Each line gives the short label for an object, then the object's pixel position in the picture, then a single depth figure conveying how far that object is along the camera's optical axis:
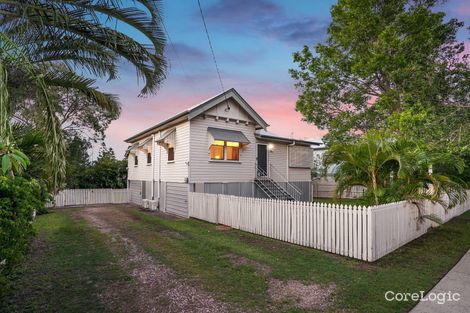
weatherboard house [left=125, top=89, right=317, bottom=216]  14.42
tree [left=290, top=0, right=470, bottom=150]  13.27
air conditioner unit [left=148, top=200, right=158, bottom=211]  16.88
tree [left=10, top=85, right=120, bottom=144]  22.94
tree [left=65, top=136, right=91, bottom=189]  20.84
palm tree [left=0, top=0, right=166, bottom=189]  4.95
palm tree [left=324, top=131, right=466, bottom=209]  8.45
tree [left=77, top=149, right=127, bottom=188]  21.36
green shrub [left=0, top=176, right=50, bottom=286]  3.14
